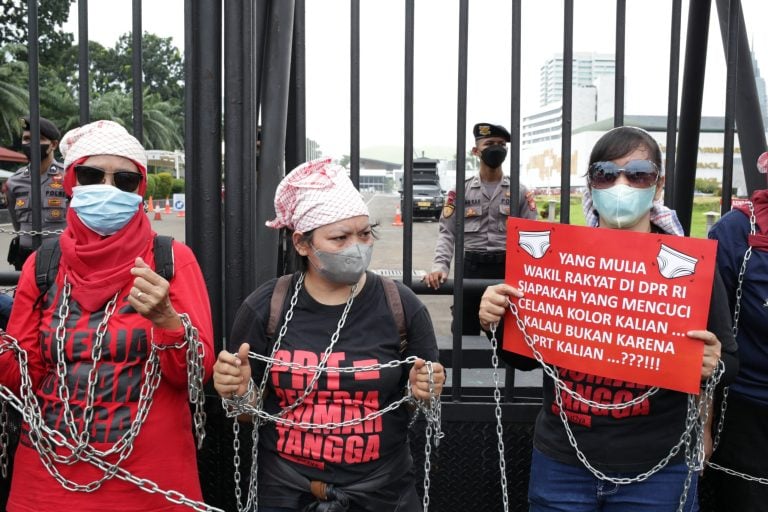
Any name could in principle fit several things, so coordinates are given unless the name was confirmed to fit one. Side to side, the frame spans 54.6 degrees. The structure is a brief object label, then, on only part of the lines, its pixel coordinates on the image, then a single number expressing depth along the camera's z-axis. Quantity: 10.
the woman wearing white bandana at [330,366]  2.18
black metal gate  2.95
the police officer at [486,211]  5.09
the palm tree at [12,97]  37.35
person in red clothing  2.25
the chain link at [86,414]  2.21
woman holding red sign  2.28
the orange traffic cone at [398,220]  29.03
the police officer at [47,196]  5.68
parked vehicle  32.03
